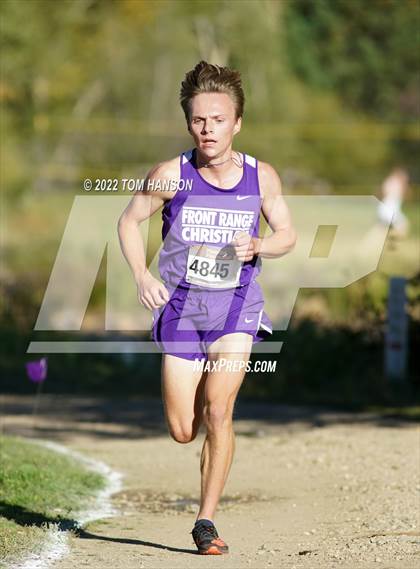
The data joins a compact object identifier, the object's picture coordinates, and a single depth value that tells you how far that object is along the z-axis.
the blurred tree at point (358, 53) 63.12
